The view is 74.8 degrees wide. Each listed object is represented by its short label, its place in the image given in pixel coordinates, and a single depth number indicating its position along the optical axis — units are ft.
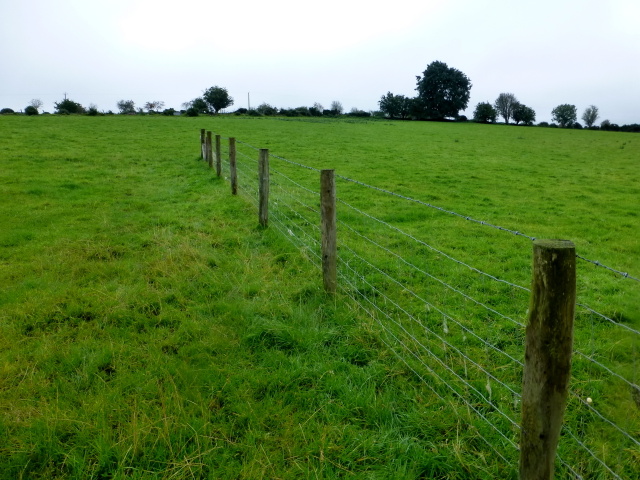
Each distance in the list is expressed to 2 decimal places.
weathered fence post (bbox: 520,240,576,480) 6.49
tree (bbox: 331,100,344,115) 289.49
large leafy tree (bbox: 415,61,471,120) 288.10
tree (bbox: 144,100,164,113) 300.20
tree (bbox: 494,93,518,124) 316.81
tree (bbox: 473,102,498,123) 279.28
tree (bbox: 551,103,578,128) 335.88
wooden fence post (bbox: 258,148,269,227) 24.93
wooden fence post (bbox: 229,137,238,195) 34.22
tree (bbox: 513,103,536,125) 302.04
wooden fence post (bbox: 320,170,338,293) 15.99
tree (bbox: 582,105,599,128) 322.96
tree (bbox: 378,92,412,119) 295.07
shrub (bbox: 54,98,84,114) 201.16
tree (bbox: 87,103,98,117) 180.39
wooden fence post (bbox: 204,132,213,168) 50.11
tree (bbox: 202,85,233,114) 297.94
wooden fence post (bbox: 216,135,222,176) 42.52
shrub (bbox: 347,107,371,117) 291.58
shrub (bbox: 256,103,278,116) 249.51
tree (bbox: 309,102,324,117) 265.77
